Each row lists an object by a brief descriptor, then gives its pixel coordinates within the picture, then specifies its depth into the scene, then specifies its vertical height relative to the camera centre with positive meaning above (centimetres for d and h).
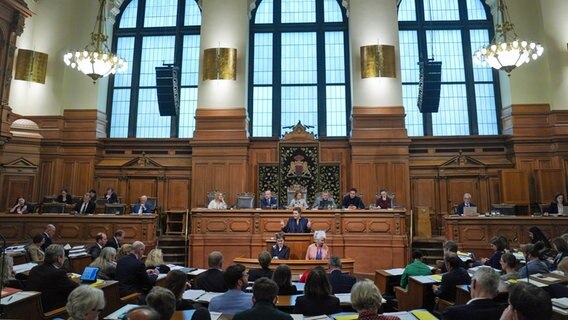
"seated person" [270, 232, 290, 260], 736 -57
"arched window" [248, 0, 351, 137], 1314 +490
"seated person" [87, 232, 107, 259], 682 -48
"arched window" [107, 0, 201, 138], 1339 +520
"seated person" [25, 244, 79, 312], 415 -67
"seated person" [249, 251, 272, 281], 503 -58
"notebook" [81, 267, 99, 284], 430 -61
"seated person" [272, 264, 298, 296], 420 -63
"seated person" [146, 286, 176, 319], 255 -53
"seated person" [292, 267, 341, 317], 341 -67
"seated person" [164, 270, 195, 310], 333 -54
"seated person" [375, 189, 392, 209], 1024 +42
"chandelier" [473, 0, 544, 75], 931 +385
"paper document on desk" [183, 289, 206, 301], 415 -80
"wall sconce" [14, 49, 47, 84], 1204 +445
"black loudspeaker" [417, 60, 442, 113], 1169 +386
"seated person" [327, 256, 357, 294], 466 -71
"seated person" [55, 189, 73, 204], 1113 +53
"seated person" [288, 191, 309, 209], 1023 +41
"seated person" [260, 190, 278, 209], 1037 +41
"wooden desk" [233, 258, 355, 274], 679 -76
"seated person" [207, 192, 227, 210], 1034 +38
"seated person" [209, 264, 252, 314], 364 -71
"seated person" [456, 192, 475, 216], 1041 +39
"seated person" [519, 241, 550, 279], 485 -52
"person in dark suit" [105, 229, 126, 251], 711 -40
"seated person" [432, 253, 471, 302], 446 -66
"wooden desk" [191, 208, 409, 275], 936 -34
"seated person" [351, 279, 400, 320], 282 -58
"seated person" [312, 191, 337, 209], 1005 +41
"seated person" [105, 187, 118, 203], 1116 +58
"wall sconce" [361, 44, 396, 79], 1200 +459
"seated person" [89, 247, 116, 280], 485 -57
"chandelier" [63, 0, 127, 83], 1006 +387
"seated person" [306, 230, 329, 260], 717 -56
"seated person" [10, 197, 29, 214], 1008 +22
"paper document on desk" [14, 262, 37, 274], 518 -67
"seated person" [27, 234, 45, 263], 630 -51
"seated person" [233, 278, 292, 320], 278 -60
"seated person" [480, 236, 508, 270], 605 -45
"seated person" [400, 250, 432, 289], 528 -66
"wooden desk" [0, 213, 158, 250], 955 -20
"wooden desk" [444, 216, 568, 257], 926 -22
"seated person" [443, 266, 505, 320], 293 -61
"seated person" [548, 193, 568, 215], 994 +38
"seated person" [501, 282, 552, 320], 241 -49
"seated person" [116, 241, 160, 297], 473 -68
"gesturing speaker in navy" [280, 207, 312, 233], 838 -13
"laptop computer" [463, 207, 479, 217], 959 +19
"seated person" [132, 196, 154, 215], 1054 +25
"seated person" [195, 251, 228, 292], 467 -69
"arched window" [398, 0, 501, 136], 1291 +496
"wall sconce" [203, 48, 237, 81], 1215 +457
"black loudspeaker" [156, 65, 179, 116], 1223 +386
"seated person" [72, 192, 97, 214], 1049 +28
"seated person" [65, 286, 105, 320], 260 -55
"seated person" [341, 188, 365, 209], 1033 +45
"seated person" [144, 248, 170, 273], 564 -61
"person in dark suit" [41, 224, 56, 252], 723 -34
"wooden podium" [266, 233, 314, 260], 766 -46
